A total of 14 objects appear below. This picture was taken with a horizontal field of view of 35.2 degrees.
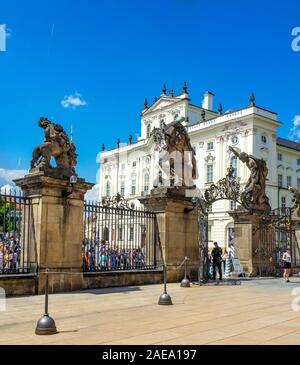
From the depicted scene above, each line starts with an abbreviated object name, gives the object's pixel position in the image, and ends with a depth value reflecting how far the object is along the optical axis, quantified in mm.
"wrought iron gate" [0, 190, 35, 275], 12117
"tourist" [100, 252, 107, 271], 14613
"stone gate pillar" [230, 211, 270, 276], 20891
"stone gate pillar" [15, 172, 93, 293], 12562
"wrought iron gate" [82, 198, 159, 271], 14469
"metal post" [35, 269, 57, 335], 6961
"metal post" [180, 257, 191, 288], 14906
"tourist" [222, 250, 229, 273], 22856
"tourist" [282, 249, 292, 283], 18438
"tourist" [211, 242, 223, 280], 18812
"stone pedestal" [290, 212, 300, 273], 23625
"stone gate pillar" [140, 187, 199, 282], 16359
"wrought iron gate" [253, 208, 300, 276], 21406
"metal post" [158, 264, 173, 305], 10445
